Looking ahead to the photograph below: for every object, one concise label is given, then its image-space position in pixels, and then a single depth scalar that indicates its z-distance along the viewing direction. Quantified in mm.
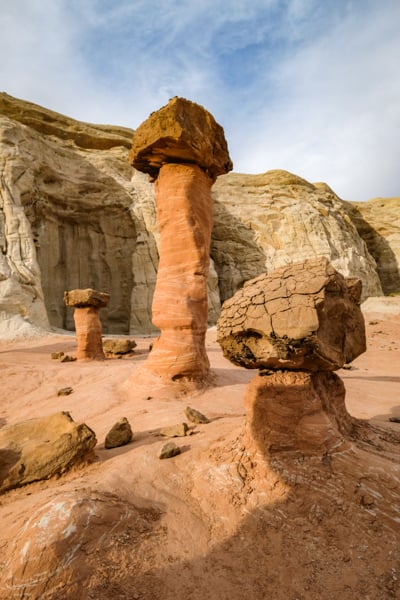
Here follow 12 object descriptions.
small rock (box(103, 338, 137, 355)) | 9594
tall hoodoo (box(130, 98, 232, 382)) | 5234
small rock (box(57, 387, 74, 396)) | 5480
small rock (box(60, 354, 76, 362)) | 8430
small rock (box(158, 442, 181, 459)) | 2420
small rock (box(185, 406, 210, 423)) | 3273
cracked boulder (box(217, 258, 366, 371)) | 2031
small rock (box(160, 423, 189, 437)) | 2918
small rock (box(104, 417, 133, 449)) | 2926
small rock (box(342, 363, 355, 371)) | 7645
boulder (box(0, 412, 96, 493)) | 2404
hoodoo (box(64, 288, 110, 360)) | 8430
